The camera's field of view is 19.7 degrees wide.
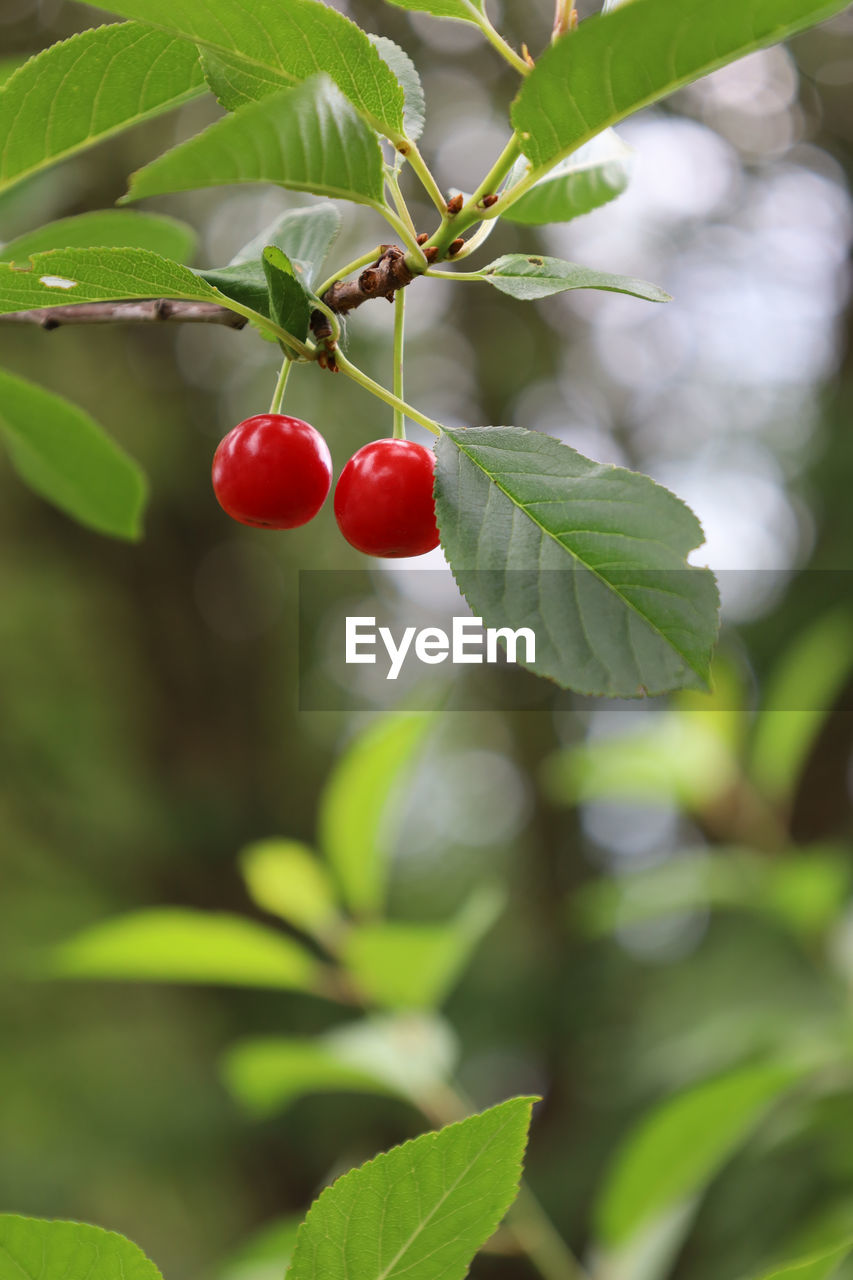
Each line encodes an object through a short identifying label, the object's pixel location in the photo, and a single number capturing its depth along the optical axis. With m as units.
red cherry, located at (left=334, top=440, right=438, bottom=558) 0.36
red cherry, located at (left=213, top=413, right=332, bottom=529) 0.36
